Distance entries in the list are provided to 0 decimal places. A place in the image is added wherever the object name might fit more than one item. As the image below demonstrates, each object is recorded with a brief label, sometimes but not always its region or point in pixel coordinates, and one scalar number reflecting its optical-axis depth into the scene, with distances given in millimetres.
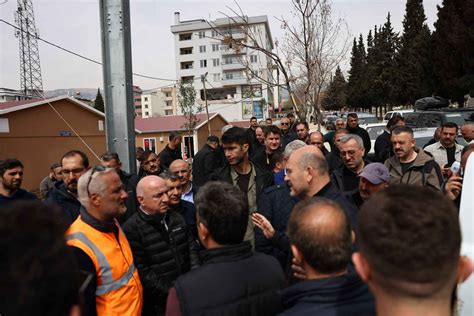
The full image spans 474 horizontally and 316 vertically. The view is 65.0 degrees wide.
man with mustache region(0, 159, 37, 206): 4453
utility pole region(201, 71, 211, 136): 34488
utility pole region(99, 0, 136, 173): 4941
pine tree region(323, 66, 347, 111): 63141
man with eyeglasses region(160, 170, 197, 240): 3828
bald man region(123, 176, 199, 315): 2922
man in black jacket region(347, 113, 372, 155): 8422
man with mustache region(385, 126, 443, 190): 4305
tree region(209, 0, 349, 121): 10562
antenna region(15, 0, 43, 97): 37638
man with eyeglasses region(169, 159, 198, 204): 4762
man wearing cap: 3436
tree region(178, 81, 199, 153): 32719
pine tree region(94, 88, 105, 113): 64475
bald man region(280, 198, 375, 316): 1639
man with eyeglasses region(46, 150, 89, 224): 3912
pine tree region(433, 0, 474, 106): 25809
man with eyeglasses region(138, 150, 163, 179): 5984
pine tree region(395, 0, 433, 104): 43656
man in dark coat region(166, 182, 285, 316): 1867
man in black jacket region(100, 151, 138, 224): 4786
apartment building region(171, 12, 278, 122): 70938
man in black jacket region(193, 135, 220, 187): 6078
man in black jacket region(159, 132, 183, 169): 7699
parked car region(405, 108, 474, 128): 10383
